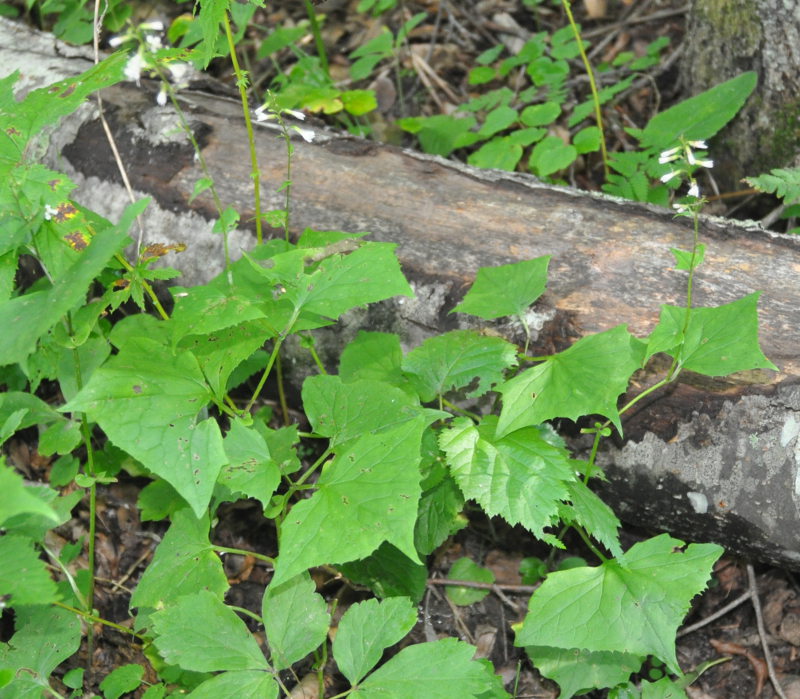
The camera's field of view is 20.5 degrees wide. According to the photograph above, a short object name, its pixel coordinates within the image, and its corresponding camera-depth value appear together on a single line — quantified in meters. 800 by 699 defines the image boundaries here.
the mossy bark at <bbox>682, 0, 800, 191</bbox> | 1.49
